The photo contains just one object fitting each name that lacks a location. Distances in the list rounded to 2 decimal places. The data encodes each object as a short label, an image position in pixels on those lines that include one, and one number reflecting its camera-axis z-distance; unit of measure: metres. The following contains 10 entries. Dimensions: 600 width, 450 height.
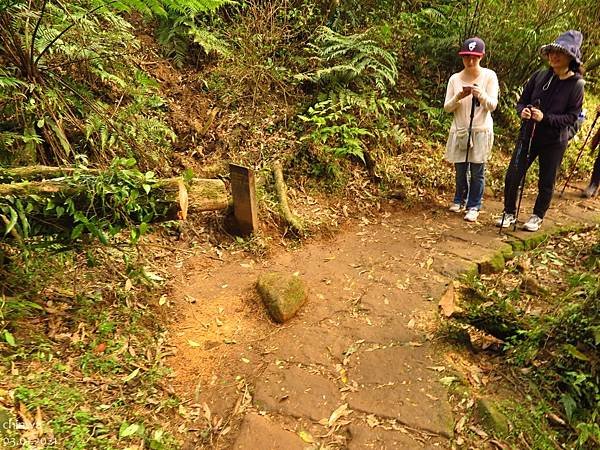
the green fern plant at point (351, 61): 6.22
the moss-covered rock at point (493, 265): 4.37
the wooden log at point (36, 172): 2.64
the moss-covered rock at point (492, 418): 2.42
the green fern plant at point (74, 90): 3.71
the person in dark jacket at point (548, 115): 4.18
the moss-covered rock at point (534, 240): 4.83
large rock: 3.56
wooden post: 4.38
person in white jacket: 4.61
